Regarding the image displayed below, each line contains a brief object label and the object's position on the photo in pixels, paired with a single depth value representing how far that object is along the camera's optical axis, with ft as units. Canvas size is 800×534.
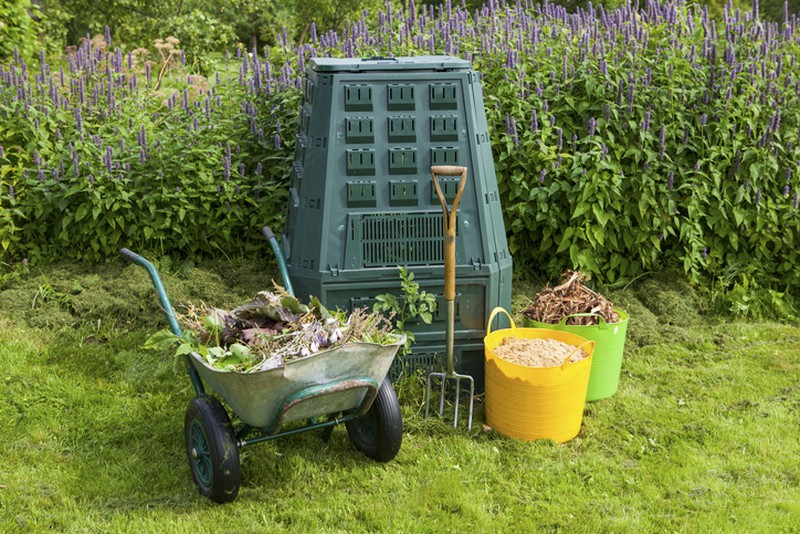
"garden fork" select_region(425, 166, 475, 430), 12.21
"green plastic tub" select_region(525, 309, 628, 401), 13.73
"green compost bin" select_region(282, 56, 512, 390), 13.05
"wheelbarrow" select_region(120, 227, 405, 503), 10.19
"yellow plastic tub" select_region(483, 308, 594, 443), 12.37
